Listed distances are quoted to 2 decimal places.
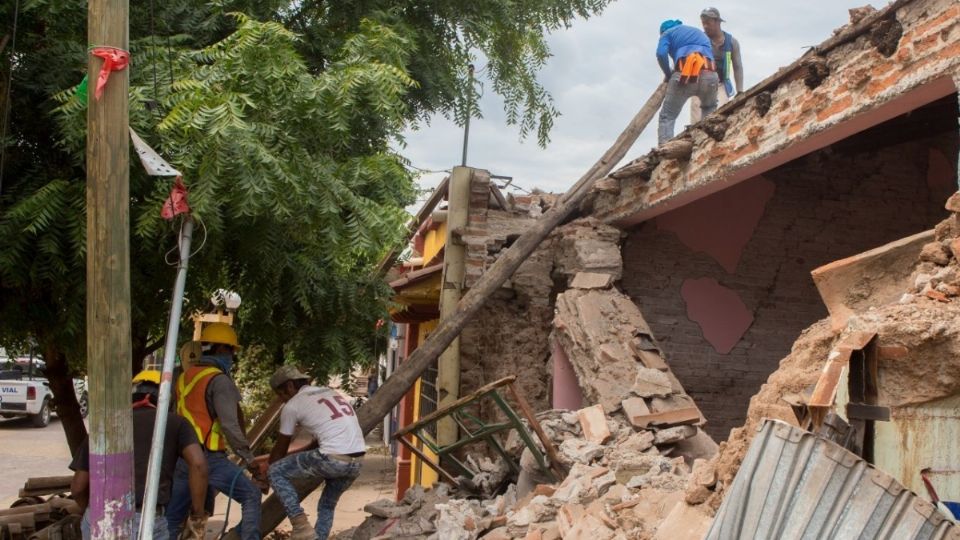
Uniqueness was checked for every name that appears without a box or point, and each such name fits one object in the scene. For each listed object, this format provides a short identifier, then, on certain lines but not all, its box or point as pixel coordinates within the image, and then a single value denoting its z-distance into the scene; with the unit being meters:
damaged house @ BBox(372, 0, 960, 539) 3.59
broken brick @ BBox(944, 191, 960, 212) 4.16
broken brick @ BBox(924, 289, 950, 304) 3.84
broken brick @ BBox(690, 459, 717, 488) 4.47
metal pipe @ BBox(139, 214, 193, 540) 4.79
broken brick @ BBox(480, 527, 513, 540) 6.24
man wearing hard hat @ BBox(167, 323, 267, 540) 6.07
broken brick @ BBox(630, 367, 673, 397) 7.29
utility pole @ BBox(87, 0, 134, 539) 4.60
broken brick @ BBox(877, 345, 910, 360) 3.49
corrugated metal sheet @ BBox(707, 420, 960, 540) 2.73
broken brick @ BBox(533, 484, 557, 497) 6.63
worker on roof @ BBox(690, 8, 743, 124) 9.64
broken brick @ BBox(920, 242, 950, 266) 4.12
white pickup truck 20.91
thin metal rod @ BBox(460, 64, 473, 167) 9.48
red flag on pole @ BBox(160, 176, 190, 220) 5.20
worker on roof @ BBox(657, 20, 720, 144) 8.92
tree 5.45
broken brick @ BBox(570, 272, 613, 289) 8.41
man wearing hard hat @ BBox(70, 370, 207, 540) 5.43
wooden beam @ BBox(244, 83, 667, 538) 7.94
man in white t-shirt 6.52
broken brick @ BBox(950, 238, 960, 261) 4.05
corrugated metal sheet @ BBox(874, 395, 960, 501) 3.48
